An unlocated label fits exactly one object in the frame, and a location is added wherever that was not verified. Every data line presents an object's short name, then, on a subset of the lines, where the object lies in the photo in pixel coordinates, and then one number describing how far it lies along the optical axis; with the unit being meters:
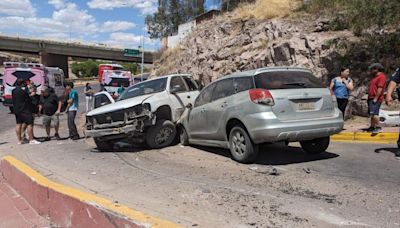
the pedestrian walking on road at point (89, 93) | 16.84
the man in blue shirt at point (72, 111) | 13.41
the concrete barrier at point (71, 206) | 4.37
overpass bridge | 78.25
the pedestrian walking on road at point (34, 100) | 13.77
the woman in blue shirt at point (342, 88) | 11.04
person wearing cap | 10.00
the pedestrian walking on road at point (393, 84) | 8.09
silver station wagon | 7.47
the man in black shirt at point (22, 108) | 12.21
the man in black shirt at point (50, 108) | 13.20
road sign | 67.62
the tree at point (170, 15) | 67.00
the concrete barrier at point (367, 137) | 10.27
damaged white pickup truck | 10.23
